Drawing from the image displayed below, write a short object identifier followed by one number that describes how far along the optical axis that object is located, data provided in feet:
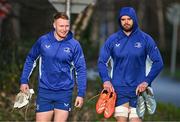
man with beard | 57.41
